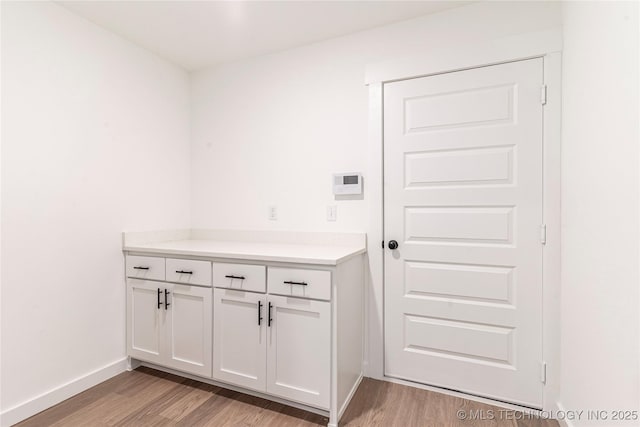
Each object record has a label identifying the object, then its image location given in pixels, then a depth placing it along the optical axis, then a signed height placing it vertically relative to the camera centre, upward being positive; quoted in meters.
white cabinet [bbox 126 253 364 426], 1.69 -0.70
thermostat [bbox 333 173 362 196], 2.16 +0.19
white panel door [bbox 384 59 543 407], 1.77 -0.12
